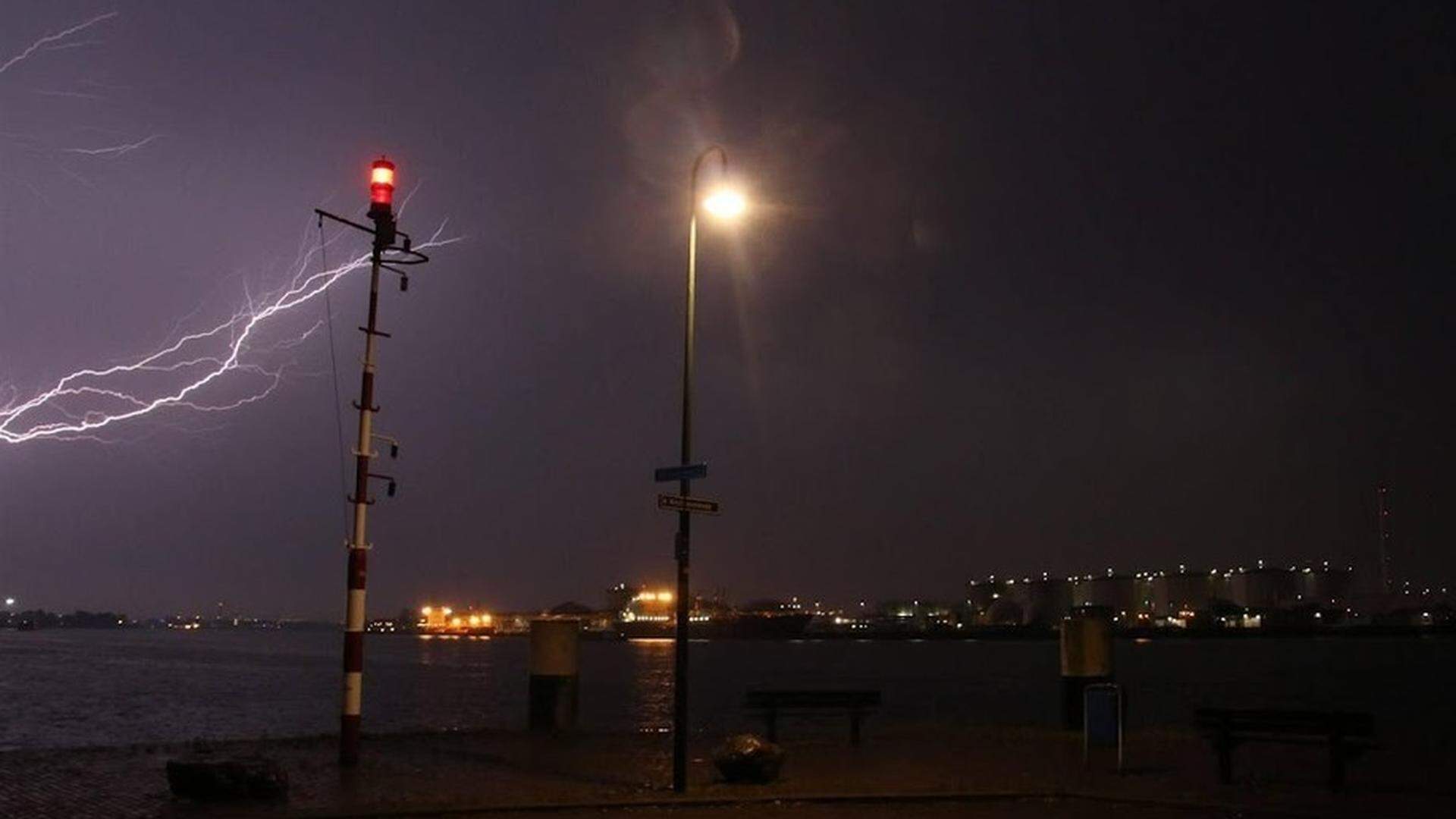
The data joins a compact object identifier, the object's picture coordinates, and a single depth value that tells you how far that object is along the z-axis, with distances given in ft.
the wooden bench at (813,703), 71.15
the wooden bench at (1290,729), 53.52
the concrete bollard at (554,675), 77.30
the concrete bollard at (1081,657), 77.20
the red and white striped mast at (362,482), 57.31
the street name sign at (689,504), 53.42
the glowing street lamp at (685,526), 51.70
